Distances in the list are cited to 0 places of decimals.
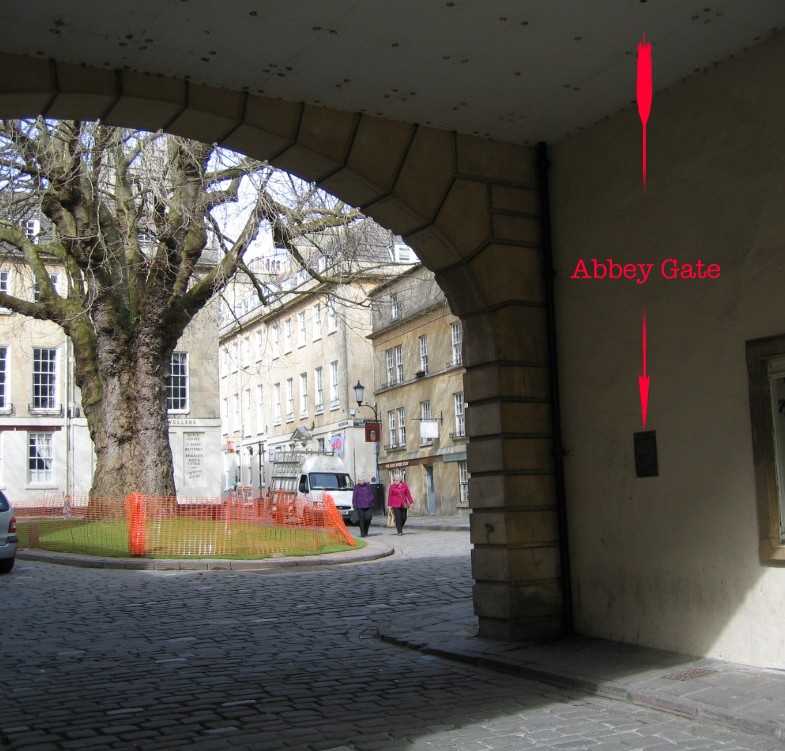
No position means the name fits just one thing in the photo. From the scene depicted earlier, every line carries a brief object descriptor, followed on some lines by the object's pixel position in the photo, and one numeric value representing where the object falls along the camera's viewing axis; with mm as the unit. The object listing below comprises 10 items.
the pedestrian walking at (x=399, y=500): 29391
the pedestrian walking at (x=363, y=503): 27703
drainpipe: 9445
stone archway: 8914
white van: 38012
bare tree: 21719
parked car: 17938
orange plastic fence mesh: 20391
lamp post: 39228
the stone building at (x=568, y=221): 7375
